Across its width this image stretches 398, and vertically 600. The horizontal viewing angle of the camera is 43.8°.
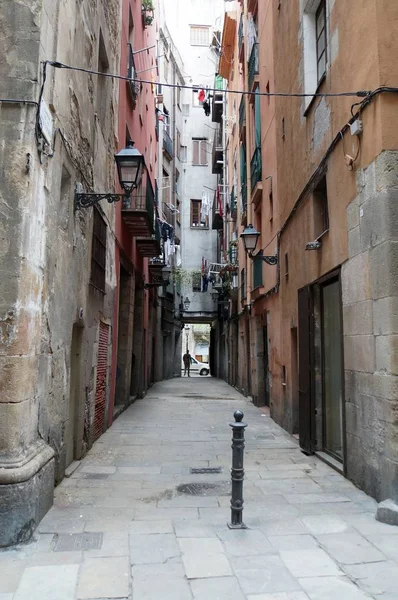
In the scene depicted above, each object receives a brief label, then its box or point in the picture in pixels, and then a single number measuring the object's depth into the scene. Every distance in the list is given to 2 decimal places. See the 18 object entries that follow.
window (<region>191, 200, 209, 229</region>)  35.00
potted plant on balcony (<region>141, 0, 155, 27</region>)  16.70
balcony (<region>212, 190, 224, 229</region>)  28.69
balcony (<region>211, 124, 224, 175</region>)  30.27
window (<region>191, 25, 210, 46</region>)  39.06
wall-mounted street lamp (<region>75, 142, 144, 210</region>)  7.23
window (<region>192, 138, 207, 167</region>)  36.56
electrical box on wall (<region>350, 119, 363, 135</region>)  5.67
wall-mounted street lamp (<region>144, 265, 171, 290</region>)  20.27
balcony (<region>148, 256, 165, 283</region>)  19.45
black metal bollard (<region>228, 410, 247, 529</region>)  4.66
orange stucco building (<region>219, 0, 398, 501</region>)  5.19
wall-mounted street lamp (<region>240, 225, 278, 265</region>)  11.30
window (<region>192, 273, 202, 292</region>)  33.41
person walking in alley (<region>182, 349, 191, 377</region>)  37.47
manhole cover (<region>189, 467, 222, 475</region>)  6.92
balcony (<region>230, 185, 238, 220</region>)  22.23
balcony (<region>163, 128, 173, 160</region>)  28.50
